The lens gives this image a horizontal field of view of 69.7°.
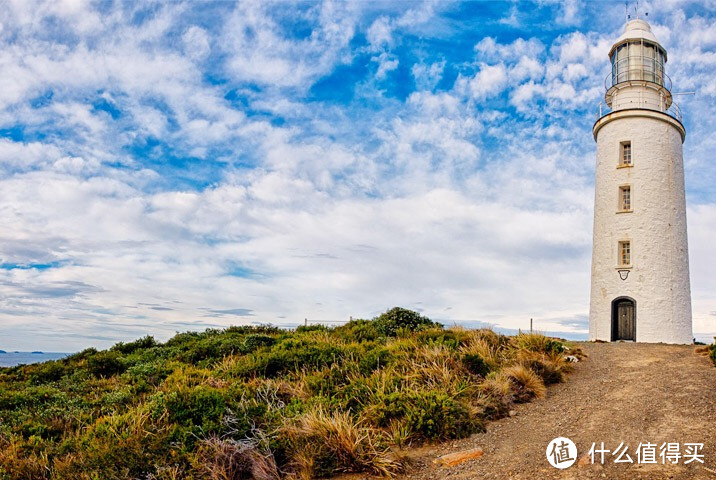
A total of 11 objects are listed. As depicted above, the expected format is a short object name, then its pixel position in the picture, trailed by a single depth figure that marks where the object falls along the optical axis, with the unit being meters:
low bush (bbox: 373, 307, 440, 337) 13.96
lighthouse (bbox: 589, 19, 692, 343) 19.33
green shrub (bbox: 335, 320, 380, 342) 13.17
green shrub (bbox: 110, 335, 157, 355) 14.68
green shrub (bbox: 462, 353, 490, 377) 9.70
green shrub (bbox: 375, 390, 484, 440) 7.37
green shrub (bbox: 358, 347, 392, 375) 9.61
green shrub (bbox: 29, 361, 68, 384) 12.21
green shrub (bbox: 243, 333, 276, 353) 12.78
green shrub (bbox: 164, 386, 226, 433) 7.26
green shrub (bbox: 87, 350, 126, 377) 12.38
